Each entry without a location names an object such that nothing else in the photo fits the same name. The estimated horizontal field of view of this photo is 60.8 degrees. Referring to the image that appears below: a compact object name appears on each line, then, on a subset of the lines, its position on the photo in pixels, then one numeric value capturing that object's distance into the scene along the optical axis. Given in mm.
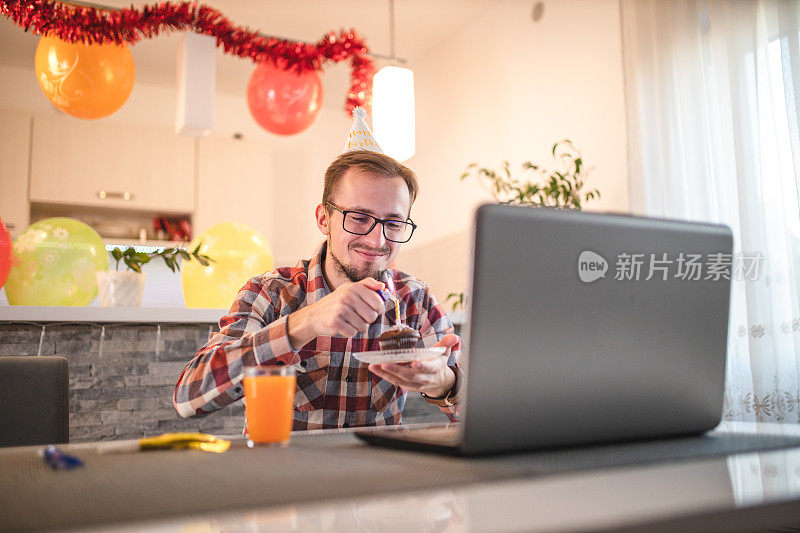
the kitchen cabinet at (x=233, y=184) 4922
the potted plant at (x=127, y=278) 2162
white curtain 2158
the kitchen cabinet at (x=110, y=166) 4516
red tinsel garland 2637
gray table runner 497
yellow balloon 2426
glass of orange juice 871
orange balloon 2646
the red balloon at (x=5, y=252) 2076
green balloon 2131
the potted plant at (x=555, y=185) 2820
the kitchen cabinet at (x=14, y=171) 4375
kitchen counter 1965
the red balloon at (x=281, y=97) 3146
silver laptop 674
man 1110
